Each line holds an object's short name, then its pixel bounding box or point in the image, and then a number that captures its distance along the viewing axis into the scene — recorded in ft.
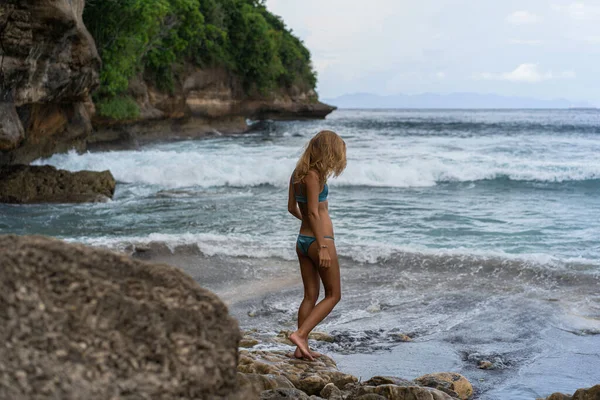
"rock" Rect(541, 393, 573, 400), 12.87
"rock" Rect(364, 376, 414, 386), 13.24
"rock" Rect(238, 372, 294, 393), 11.75
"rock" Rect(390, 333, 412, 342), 18.03
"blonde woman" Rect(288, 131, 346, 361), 13.71
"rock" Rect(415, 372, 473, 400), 13.64
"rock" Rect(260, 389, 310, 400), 10.77
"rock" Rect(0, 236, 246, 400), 5.98
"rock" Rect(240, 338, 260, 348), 16.75
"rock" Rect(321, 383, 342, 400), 12.42
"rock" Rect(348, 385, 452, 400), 12.17
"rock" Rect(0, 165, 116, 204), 42.14
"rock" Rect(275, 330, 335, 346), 17.90
